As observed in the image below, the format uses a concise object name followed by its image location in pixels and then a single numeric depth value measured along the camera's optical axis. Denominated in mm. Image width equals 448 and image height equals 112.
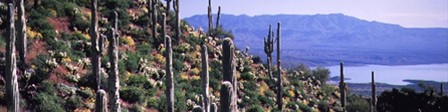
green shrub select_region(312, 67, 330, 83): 56569
